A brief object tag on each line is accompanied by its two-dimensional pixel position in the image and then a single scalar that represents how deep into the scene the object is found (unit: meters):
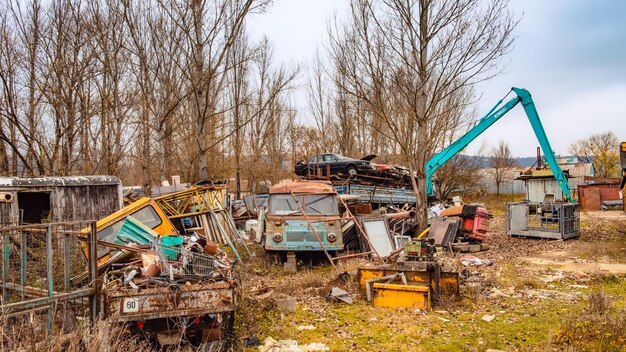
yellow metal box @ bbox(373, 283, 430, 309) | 7.20
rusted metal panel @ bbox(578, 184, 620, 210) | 27.50
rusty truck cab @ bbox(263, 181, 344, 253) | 10.76
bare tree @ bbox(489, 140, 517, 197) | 45.35
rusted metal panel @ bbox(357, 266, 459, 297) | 7.58
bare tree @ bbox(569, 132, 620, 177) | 48.28
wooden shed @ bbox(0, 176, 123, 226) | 9.97
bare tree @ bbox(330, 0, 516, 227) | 12.77
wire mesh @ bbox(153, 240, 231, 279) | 5.72
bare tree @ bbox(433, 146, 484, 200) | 32.25
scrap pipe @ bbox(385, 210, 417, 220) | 14.95
